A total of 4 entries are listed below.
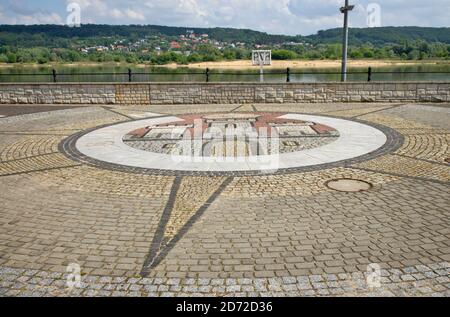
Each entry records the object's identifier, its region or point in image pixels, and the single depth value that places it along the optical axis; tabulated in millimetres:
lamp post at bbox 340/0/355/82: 18078
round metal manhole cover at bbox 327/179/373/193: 6777
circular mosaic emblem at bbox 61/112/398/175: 8367
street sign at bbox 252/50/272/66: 19172
